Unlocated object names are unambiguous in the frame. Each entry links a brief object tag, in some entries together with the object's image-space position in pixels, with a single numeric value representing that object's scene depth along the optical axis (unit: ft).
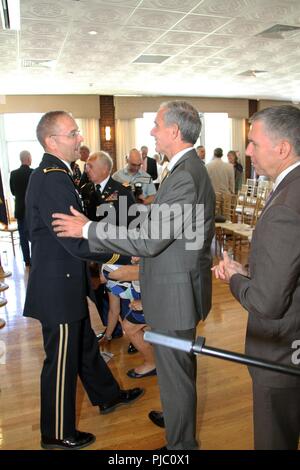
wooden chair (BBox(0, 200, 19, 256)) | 22.94
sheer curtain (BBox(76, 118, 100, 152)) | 35.32
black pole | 2.38
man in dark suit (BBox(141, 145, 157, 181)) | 27.04
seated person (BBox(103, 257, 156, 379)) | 8.93
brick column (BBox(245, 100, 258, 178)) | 41.95
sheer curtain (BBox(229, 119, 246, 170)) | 41.68
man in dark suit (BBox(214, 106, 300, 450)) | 3.74
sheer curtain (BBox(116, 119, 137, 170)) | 36.78
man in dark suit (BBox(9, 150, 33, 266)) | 20.53
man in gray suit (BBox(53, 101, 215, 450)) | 5.36
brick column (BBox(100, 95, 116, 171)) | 36.01
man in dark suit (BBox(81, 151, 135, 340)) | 10.72
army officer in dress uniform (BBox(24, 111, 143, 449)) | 5.98
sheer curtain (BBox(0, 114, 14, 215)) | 35.42
